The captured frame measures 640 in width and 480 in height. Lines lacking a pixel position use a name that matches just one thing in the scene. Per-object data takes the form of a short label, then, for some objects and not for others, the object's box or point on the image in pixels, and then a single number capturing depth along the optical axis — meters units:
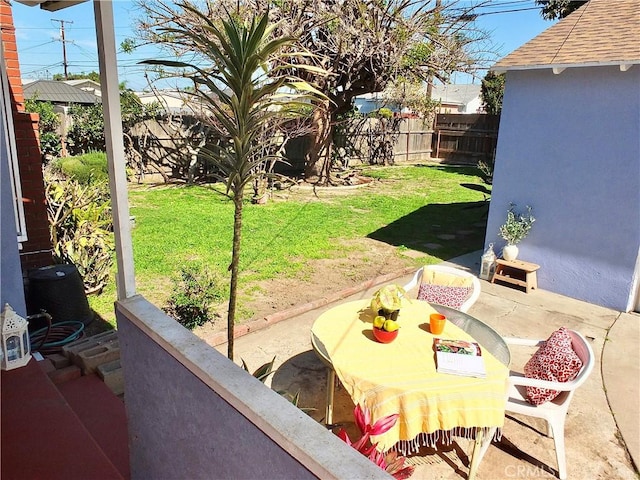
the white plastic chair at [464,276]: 4.12
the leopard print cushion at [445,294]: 4.19
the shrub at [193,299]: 4.54
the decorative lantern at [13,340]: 2.91
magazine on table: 2.66
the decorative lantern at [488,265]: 6.42
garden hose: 3.53
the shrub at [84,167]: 9.15
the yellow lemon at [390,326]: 2.99
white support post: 1.77
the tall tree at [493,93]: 18.30
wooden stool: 6.07
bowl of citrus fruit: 2.99
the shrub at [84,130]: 11.29
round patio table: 2.54
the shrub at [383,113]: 17.04
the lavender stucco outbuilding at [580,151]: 5.24
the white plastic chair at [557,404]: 2.74
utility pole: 36.22
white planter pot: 6.25
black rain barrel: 3.95
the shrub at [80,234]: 4.93
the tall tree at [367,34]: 9.73
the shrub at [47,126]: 10.66
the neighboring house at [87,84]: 25.06
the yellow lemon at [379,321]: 3.03
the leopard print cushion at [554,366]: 2.82
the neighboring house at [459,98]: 34.56
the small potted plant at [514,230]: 6.18
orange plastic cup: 3.16
